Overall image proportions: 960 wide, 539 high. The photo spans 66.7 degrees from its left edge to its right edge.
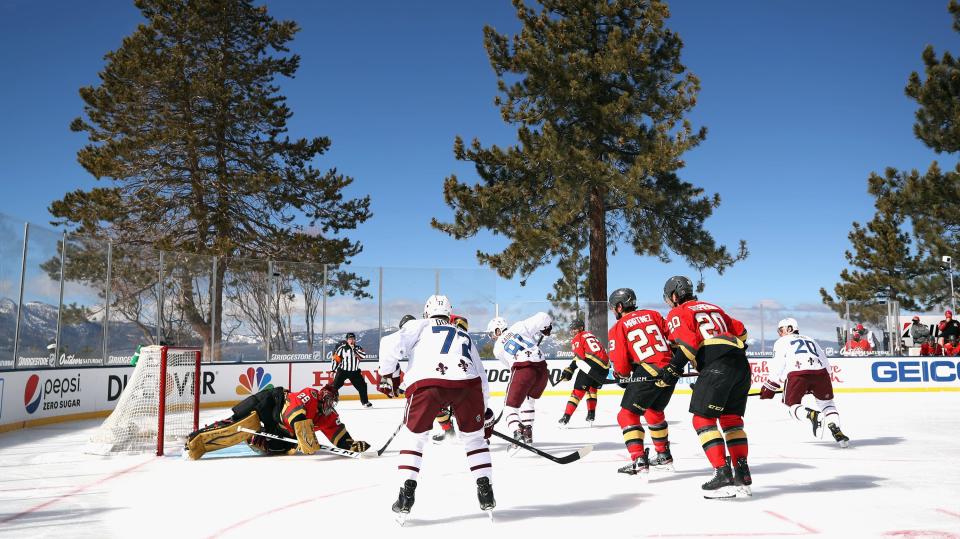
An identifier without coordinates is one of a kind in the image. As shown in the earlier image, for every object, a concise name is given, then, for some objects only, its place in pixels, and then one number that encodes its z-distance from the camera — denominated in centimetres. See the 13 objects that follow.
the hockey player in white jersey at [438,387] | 458
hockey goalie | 724
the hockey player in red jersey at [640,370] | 605
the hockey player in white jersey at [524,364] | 820
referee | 1449
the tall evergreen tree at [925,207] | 2419
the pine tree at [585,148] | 2119
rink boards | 1042
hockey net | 785
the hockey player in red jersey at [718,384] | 507
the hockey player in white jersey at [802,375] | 804
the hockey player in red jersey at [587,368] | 904
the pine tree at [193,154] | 2434
